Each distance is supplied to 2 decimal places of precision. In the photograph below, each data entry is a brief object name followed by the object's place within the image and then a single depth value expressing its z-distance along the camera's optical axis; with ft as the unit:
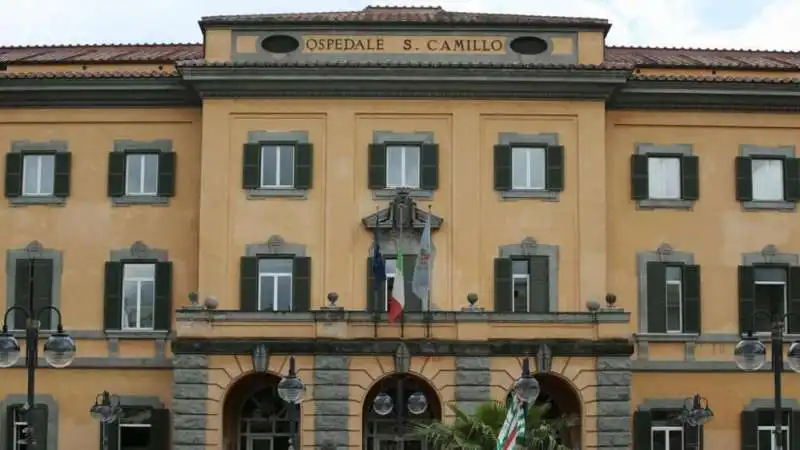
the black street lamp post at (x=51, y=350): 80.94
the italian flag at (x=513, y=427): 83.30
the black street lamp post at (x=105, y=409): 115.44
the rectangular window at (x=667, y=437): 126.00
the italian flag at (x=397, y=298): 116.16
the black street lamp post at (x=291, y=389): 91.35
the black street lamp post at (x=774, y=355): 80.33
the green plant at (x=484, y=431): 93.40
